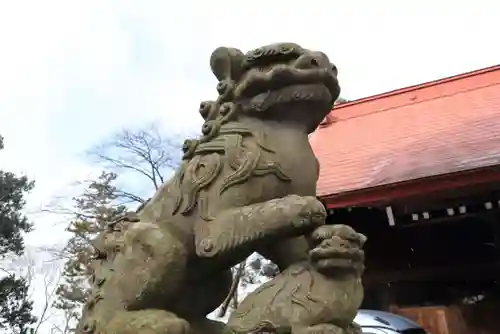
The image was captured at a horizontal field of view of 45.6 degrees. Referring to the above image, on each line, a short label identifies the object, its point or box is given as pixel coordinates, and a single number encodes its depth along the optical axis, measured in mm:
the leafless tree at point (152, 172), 10109
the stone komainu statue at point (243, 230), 1550
